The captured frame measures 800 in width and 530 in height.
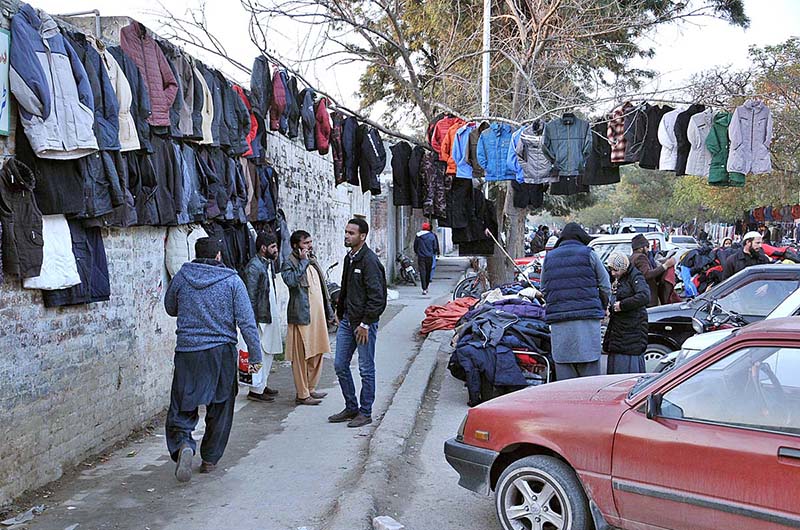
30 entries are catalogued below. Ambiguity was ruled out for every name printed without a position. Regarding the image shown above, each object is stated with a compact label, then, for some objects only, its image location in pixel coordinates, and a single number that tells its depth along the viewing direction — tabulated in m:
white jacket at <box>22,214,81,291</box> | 5.30
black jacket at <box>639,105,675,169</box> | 9.95
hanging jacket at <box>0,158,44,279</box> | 4.82
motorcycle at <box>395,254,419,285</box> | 23.23
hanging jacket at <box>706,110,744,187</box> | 9.57
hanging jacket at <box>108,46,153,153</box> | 6.40
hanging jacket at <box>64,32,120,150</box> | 5.77
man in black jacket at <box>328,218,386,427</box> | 7.18
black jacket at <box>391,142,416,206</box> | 11.45
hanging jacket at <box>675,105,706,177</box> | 9.74
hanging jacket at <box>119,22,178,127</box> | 6.61
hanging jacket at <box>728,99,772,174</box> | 9.48
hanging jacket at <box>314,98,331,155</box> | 10.23
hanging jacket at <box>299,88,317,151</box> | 9.84
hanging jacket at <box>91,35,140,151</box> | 6.12
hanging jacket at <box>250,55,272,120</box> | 8.77
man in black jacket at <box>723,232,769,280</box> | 12.41
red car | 3.65
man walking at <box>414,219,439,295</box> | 19.66
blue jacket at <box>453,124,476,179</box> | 10.68
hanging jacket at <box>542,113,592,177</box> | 10.02
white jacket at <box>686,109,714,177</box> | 9.61
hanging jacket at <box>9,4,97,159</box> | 4.99
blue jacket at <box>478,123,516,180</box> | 10.47
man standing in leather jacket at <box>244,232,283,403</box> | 8.24
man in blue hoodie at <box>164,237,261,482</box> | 5.53
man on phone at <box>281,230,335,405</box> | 8.06
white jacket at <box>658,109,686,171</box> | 9.78
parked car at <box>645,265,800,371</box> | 8.98
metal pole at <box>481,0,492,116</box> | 13.76
